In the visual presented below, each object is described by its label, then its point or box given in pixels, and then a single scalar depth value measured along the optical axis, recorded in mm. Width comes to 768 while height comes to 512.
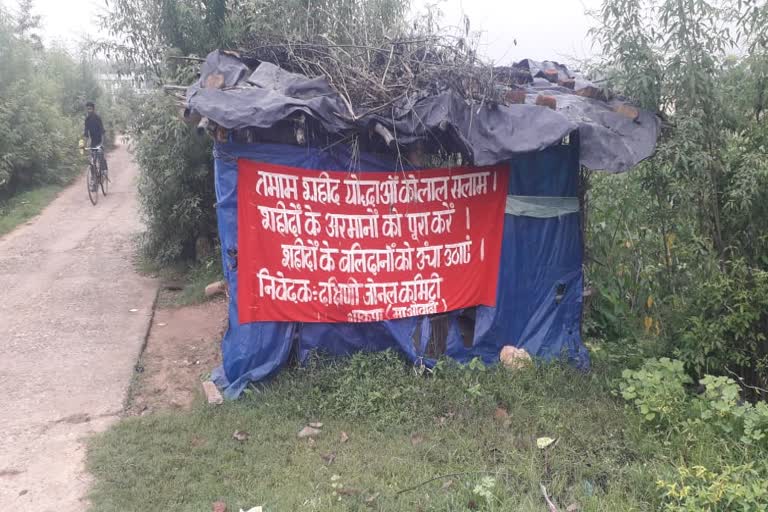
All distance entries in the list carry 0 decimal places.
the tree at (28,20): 20141
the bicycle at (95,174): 12672
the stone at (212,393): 4760
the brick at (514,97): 4844
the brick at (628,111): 4672
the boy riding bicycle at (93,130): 12656
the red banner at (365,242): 4762
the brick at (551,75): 6000
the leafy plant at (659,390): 4141
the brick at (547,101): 4793
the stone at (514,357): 5031
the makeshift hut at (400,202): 4535
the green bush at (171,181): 7266
